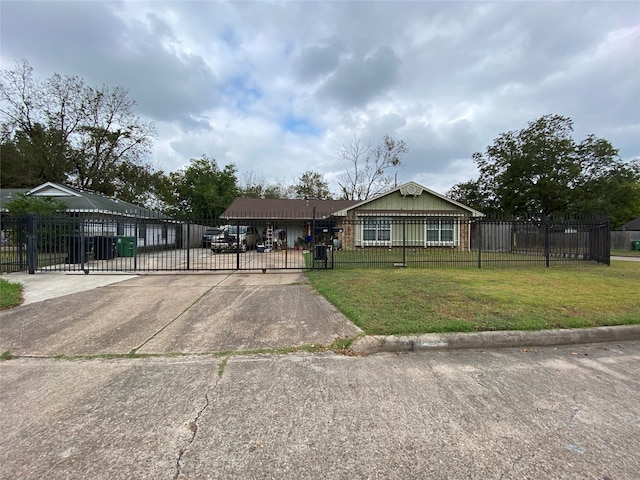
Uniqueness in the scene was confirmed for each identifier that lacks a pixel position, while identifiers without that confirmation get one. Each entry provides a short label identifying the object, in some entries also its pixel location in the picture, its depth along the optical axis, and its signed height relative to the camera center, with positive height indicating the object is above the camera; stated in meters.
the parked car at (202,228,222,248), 20.09 +0.42
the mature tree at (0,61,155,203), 28.17 +9.12
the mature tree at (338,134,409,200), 35.34 +6.18
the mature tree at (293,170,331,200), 43.72 +7.44
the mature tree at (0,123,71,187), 28.41 +7.85
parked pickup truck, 18.26 +0.03
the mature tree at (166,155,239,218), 37.53 +6.37
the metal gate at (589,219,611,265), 12.70 -0.18
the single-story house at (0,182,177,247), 17.47 +2.01
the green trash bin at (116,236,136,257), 16.38 -0.35
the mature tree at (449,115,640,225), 27.72 +5.80
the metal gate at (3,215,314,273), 10.55 -0.40
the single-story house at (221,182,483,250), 19.24 +1.46
